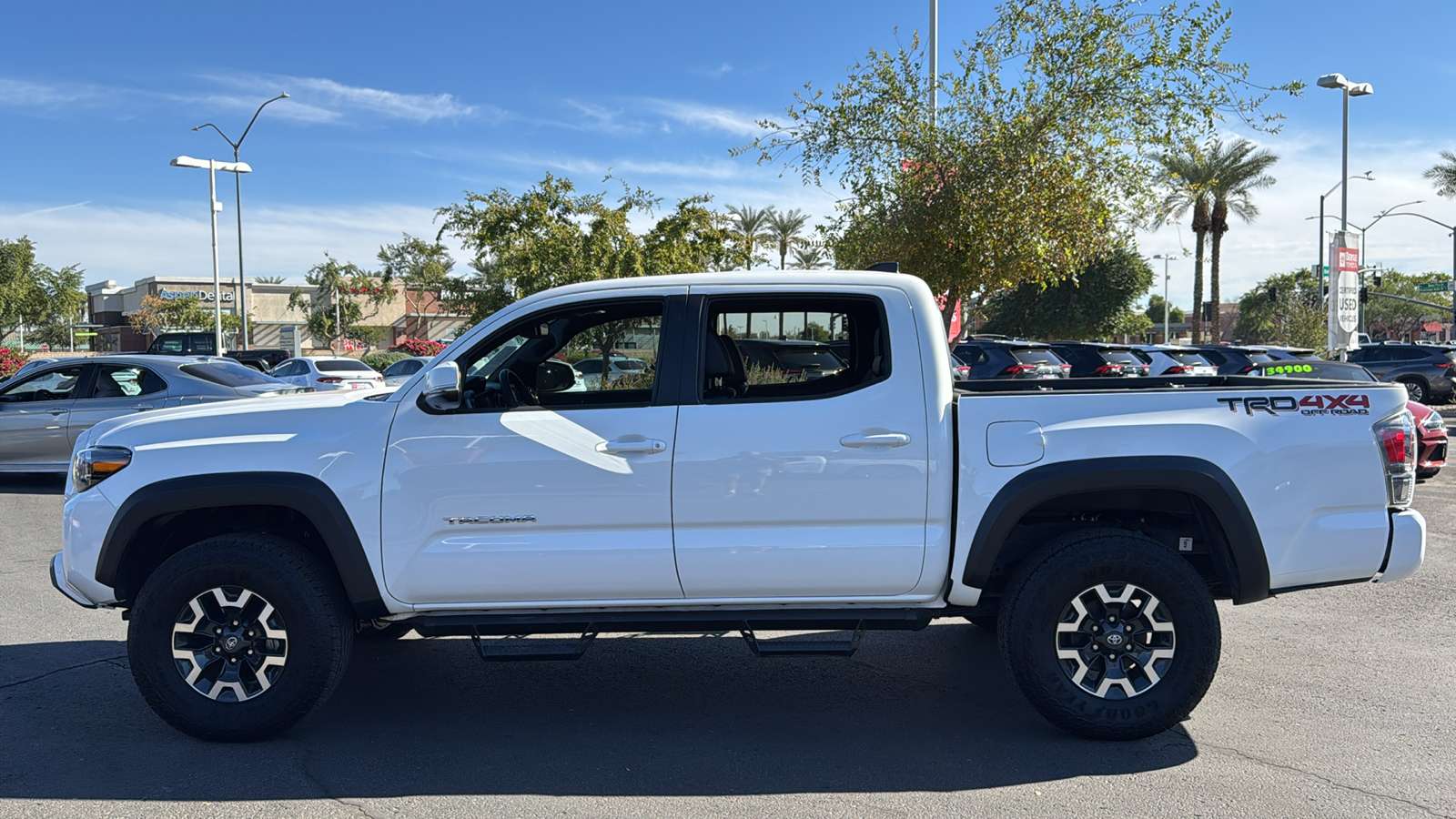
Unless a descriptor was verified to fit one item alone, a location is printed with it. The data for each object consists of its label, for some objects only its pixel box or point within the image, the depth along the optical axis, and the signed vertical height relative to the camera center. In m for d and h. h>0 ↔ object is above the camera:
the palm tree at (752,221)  45.66 +5.36
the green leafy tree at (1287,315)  41.41 +1.53
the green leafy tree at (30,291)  39.66 +2.39
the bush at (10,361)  26.74 -0.23
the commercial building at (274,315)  75.38 +2.61
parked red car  10.82 -1.03
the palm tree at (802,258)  31.44 +3.65
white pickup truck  4.18 -0.66
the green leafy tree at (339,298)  68.06 +3.47
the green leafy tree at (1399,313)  91.50 +2.63
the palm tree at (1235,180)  36.97 +5.75
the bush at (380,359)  43.88 -0.41
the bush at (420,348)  45.59 +0.09
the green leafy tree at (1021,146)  14.93 +2.92
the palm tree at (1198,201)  36.03 +5.02
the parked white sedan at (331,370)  25.81 -0.51
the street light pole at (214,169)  29.30 +5.06
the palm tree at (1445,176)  41.31 +6.45
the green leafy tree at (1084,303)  47.94 +1.92
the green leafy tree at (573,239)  24.28 +2.54
